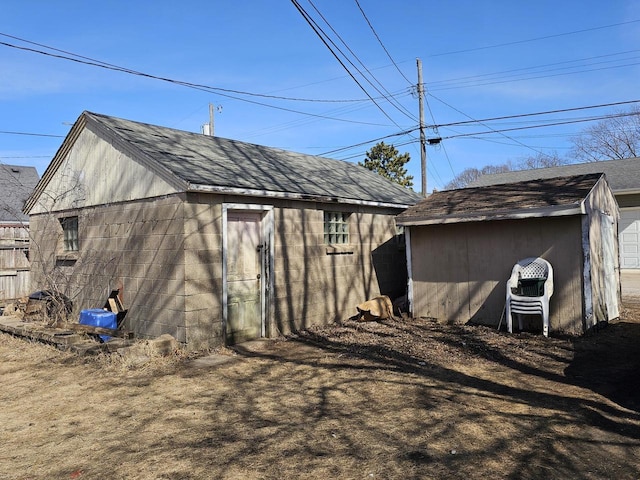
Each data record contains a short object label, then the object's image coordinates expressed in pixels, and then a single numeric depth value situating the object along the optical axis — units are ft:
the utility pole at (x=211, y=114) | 89.10
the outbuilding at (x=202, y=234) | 24.91
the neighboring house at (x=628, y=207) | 54.85
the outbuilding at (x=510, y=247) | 26.14
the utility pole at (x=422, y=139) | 66.94
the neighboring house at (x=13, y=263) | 47.06
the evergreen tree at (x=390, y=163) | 101.10
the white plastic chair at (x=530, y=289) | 25.91
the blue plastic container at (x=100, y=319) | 27.07
